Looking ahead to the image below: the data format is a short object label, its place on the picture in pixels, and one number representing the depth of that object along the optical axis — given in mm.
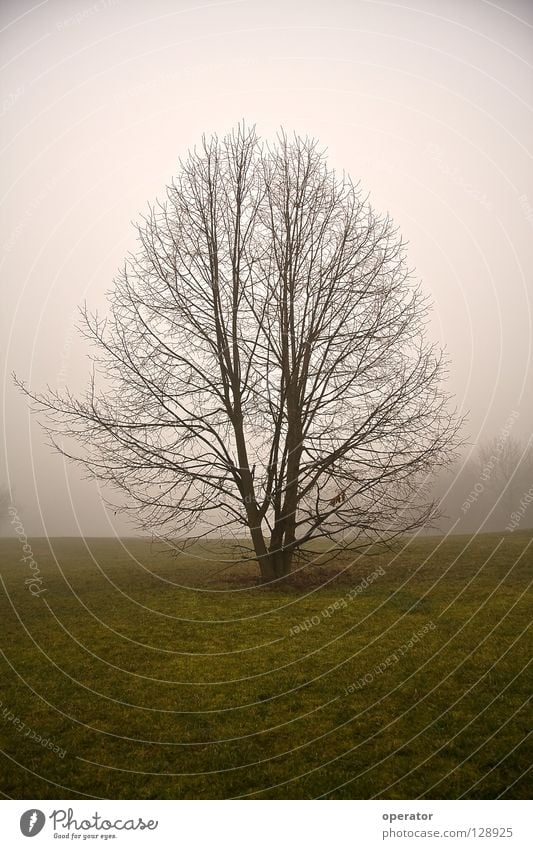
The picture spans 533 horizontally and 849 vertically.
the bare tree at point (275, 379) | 10500
